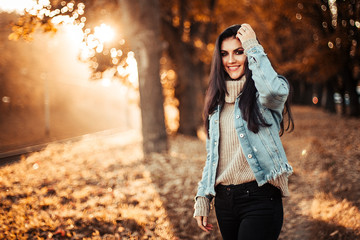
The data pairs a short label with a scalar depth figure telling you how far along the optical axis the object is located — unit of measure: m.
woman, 2.10
